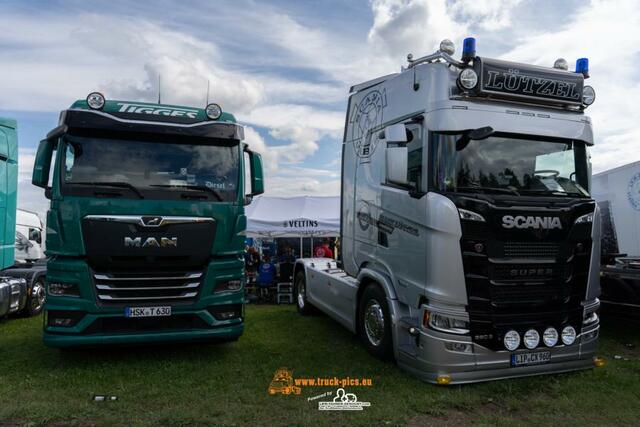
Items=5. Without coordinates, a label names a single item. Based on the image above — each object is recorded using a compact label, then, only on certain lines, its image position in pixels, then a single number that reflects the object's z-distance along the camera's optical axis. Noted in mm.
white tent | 13641
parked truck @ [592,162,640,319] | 6766
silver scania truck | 4555
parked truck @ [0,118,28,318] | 6945
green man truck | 5141
